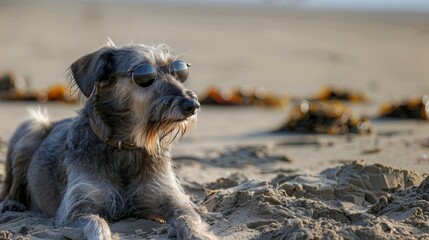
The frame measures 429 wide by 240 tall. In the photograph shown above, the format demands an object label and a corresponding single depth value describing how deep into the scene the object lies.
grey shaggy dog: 6.29
